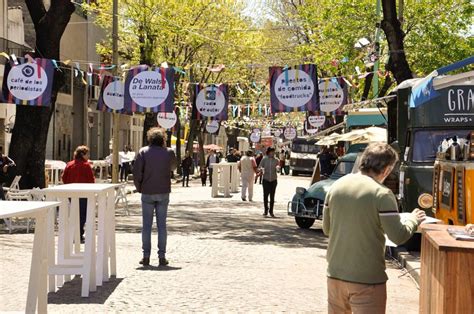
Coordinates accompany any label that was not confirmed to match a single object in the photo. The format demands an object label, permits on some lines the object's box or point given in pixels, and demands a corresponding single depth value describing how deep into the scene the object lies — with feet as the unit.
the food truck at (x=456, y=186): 34.63
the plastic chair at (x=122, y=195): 72.40
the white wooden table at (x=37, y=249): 18.95
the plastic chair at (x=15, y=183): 64.80
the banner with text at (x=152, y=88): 75.92
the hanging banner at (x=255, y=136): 267.86
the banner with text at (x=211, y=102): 86.53
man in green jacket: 17.31
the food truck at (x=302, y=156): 209.36
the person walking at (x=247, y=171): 92.27
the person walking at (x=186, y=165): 137.08
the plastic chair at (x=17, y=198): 55.42
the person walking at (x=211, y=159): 140.98
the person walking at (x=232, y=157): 140.26
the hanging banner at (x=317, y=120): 142.92
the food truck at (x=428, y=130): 48.55
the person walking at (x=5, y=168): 61.00
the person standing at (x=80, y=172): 46.93
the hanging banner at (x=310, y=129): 157.99
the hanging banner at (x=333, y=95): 84.28
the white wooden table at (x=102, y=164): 124.57
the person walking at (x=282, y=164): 232.73
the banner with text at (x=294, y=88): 74.43
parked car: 60.34
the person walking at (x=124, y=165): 145.79
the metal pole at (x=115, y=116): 94.34
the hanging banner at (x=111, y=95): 85.10
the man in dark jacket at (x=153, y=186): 38.27
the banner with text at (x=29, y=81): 65.98
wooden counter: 16.47
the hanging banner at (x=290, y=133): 232.32
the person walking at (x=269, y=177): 72.43
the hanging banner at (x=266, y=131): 312.09
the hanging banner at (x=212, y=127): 184.38
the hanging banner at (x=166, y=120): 112.27
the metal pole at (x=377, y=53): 97.12
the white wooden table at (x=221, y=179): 104.92
